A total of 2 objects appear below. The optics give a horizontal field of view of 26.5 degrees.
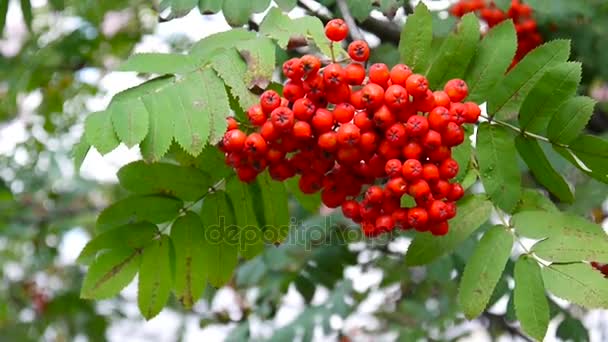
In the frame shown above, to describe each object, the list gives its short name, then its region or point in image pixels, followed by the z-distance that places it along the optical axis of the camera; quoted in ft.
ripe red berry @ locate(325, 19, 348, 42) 1.68
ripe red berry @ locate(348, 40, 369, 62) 1.66
